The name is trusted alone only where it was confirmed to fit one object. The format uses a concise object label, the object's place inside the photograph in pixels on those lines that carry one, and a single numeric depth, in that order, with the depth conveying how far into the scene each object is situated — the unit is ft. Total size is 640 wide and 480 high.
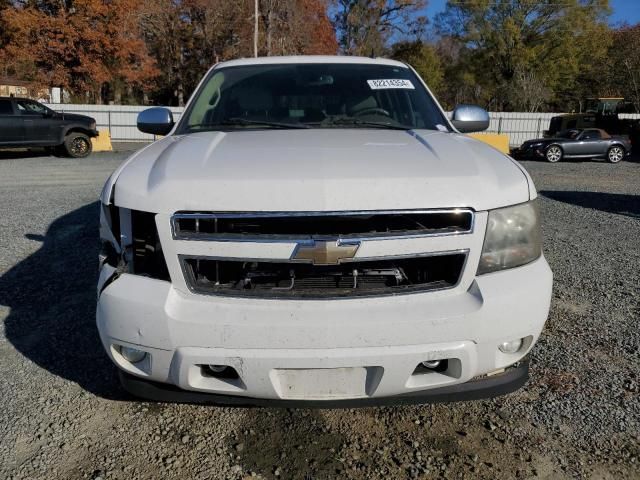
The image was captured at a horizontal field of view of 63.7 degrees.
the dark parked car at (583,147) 59.67
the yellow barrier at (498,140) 59.72
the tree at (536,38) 140.05
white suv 6.29
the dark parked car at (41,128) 47.69
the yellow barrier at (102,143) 61.98
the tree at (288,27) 112.06
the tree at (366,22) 139.54
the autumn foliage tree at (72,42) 87.56
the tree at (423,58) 138.72
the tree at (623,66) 131.95
